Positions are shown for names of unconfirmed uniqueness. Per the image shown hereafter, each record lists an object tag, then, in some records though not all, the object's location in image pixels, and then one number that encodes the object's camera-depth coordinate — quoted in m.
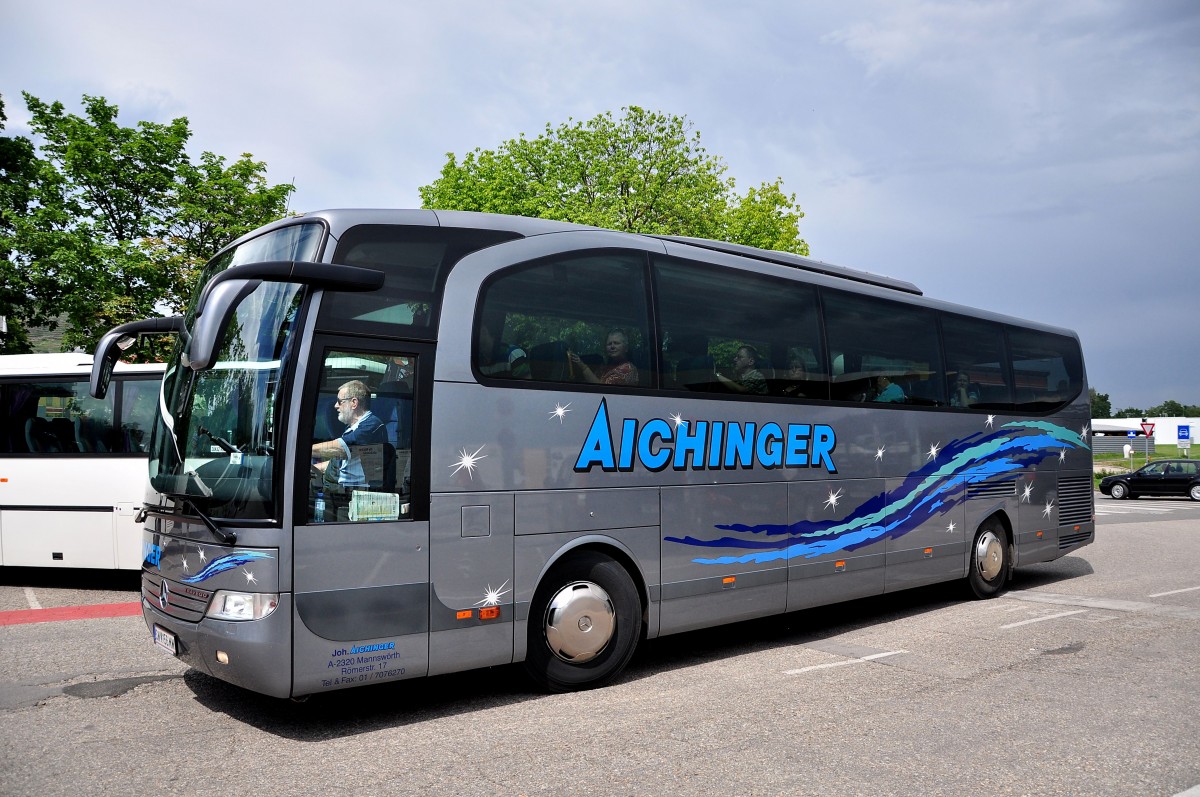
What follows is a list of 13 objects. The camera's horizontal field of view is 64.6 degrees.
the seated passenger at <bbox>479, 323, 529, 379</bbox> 6.32
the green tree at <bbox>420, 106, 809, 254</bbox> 31.00
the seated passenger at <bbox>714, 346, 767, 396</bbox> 8.01
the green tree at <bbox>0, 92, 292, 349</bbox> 21.98
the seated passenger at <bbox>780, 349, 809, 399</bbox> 8.51
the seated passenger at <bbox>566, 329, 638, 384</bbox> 6.91
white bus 11.40
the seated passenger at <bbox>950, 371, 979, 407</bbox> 10.64
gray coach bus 5.57
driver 5.67
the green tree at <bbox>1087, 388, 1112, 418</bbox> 176.12
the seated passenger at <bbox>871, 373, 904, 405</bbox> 9.52
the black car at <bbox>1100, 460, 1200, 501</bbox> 33.72
